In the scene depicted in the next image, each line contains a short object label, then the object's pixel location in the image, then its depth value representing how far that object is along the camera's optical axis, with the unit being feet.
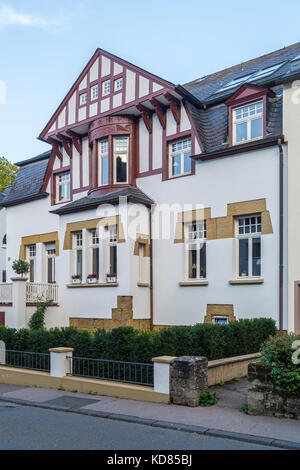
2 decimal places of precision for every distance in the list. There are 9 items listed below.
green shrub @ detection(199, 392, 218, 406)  31.01
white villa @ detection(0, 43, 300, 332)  51.57
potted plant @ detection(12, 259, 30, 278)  71.00
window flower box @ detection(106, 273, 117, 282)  59.77
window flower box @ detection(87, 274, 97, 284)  62.28
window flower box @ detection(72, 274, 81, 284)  64.90
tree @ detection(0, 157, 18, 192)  138.72
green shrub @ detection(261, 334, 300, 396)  27.07
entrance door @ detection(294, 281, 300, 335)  48.73
